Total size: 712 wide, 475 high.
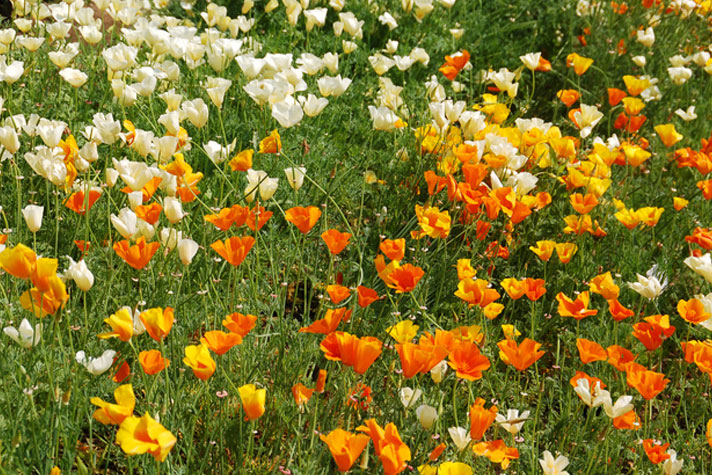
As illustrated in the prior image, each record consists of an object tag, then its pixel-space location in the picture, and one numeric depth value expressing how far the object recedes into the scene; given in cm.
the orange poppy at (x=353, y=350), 257
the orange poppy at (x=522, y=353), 273
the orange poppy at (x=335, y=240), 282
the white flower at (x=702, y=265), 290
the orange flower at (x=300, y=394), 267
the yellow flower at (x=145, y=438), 242
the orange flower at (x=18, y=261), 255
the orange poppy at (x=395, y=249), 284
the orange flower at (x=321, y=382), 267
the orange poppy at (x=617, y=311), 284
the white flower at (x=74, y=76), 323
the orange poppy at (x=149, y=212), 280
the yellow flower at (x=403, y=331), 271
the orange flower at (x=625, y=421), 272
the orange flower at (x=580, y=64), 394
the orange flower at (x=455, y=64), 361
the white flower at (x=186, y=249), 274
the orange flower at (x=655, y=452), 270
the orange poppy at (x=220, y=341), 257
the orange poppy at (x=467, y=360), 265
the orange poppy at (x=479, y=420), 259
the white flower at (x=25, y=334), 258
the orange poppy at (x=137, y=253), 268
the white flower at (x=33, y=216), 274
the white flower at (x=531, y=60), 372
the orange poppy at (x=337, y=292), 274
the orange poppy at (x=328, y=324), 266
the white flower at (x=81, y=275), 261
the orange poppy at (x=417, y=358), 259
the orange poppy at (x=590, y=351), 278
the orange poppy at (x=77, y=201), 284
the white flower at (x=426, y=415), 261
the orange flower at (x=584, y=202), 316
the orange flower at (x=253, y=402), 256
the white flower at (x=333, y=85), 337
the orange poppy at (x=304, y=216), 282
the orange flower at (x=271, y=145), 305
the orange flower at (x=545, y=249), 306
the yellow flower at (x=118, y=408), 247
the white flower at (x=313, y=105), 321
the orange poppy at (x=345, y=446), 250
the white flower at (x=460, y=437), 265
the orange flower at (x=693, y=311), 285
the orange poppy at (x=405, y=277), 279
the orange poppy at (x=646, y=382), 271
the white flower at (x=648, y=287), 291
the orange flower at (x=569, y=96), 368
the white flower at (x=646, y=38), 449
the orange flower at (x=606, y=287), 289
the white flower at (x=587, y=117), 344
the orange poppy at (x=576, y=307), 285
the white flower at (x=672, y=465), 268
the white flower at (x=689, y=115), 391
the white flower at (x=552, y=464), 265
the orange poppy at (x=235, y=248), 276
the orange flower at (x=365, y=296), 275
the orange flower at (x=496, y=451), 265
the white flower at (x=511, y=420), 267
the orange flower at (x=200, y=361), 254
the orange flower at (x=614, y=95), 378
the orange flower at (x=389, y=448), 248
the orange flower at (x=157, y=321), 257
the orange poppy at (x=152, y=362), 257
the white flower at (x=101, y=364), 258
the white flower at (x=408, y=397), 271
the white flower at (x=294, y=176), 303
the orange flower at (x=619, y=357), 275
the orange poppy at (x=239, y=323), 263
